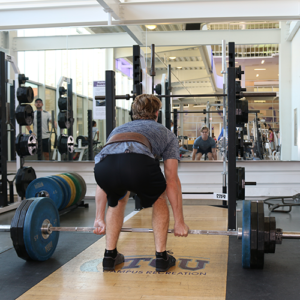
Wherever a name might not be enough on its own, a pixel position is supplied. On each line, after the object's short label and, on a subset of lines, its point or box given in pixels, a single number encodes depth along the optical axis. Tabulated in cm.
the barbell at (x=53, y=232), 219
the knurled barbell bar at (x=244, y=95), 328
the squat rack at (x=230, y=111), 305
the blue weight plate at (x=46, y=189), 405
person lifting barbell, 194
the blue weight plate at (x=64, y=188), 422
